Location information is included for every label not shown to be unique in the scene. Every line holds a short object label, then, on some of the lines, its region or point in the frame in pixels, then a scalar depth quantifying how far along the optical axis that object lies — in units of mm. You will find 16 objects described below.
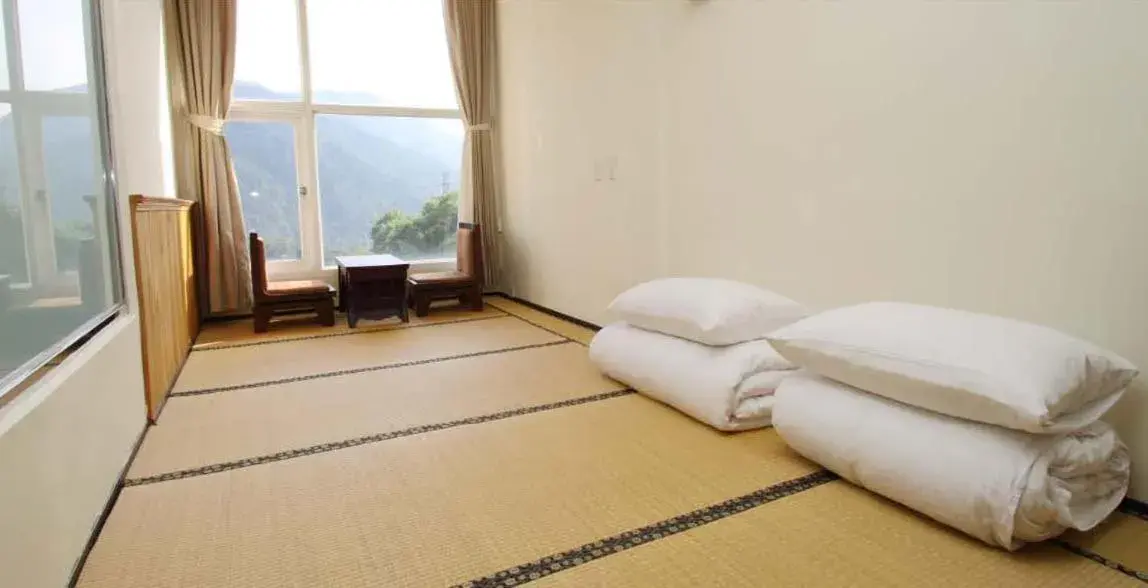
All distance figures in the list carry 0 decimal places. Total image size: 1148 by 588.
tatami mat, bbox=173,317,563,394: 3059
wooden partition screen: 2398
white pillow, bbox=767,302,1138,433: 1400
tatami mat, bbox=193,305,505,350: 3885
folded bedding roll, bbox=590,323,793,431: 2197
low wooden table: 4273
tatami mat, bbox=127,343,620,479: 2150
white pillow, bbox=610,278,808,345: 2307
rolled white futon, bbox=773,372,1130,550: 1396
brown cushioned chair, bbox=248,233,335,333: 3993
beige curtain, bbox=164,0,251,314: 4234
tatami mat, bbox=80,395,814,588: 1425
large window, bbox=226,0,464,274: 4746
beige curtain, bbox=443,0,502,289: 5078
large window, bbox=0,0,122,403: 1202
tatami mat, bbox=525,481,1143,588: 1354
